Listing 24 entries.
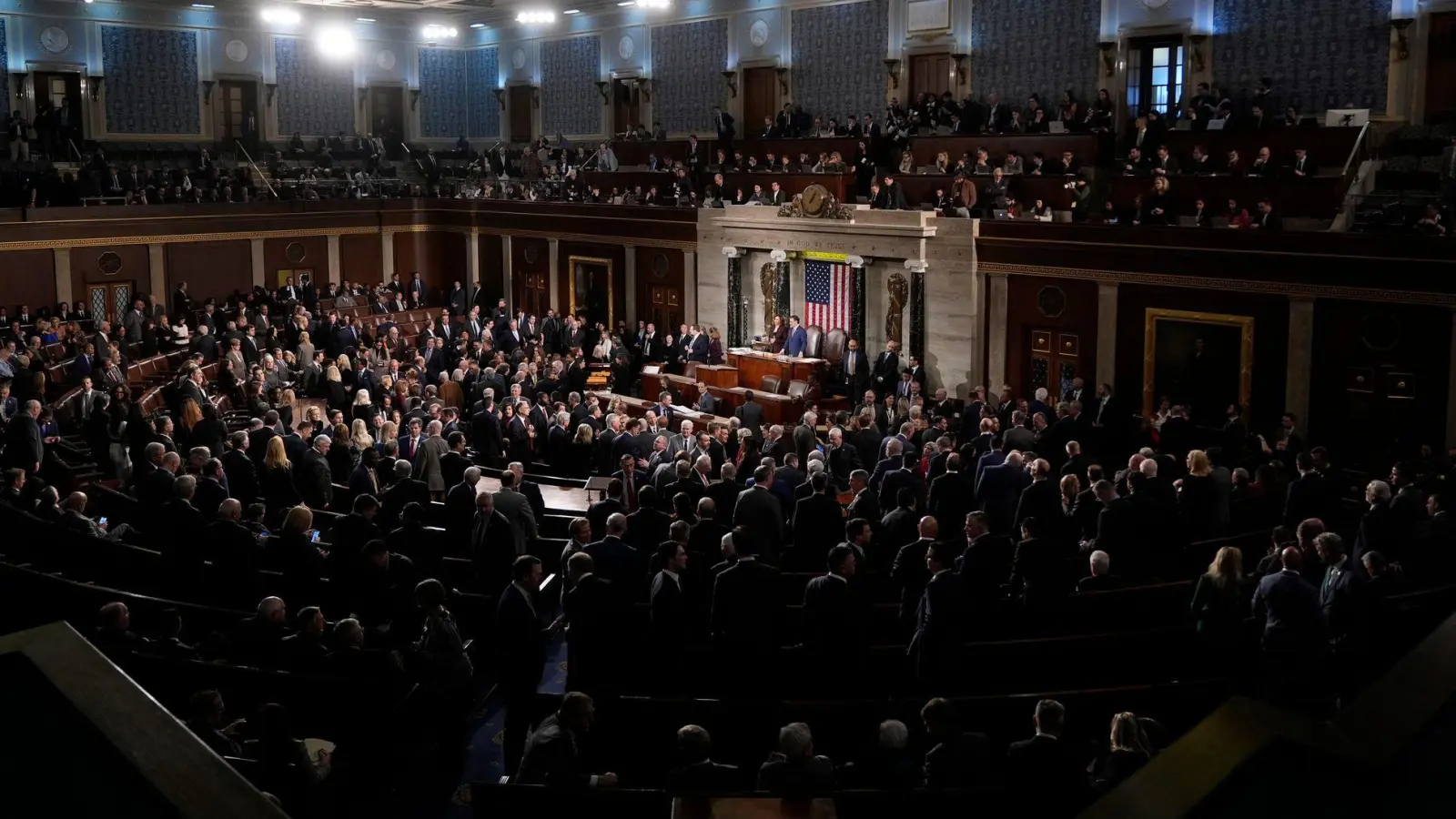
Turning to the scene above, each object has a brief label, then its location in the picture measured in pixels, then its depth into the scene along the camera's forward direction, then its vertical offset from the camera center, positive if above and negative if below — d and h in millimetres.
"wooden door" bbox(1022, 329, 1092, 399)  19234 -2034
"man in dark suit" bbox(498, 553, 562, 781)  7922 -2695
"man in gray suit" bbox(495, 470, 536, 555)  9883 -2259
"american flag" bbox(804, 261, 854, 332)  22453 -1153
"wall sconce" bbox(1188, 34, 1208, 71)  20969 +3204
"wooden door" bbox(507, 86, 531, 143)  35500 +3412
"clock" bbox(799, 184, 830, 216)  21969 +586
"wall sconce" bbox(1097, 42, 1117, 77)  22000 +3145
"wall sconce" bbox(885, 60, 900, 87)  25453 +3351
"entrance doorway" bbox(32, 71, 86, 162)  28344 +2748
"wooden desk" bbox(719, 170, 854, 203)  22312 +959
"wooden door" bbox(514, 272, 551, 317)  29078 -1519
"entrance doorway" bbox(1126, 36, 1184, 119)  21531 +2813
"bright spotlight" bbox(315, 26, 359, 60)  24859 +3838
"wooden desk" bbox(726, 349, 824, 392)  21016 -2355
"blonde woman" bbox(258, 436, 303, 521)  11820 -2430
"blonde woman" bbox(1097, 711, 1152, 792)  5605 -2391
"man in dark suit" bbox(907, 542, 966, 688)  7348 -2381
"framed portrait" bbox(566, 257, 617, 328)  27406 -1323
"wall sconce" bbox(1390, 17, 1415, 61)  18344 +2880
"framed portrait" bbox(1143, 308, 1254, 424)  17266 -1830
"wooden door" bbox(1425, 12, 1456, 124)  18078 +2443
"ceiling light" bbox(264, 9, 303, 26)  32844 +5717
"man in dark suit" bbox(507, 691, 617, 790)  6016 -2572
